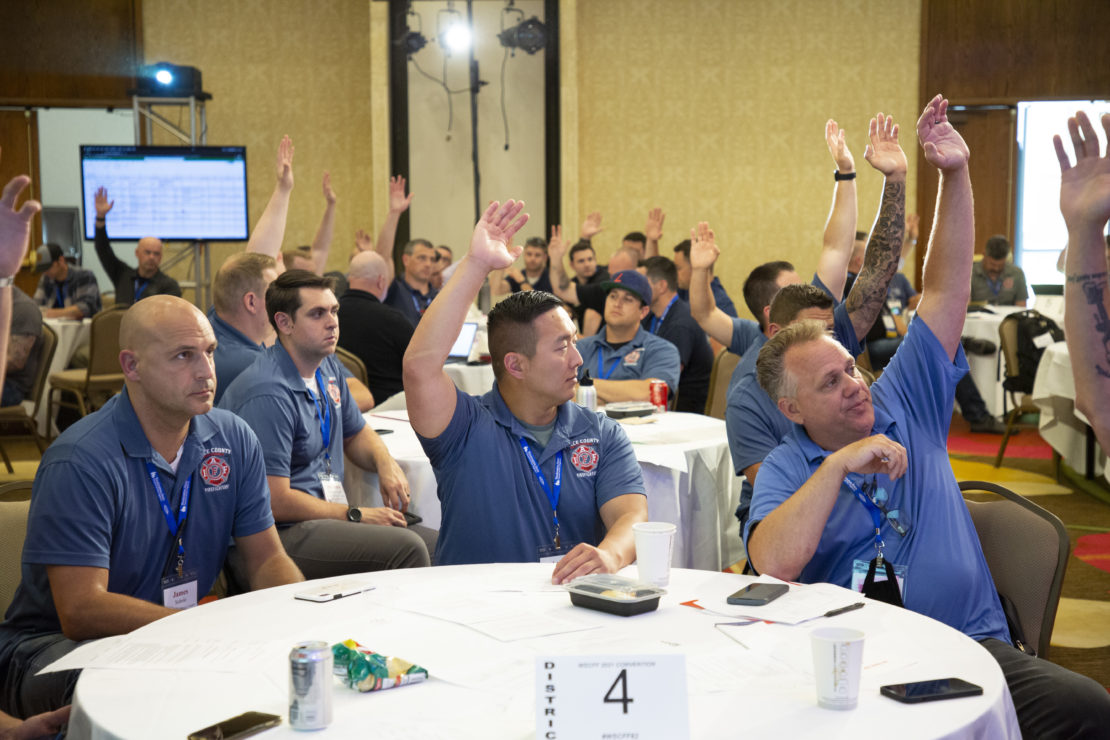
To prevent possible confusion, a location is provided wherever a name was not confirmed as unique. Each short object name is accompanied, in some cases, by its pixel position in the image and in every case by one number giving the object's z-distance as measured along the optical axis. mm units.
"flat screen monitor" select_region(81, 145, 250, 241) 8859
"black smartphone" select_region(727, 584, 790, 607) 2033
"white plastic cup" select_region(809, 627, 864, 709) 1533
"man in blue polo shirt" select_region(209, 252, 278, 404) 3930
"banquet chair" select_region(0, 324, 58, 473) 6551
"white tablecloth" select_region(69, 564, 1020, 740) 1516
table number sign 1409
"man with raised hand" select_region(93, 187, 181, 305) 8688
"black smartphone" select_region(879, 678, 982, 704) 1565
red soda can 4793
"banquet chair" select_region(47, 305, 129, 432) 7168
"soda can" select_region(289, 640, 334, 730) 1477
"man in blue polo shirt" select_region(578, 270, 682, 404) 5125
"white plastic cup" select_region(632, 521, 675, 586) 2121
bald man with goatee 2328
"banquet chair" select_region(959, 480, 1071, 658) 2318
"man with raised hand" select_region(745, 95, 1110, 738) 2236
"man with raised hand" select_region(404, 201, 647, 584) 2646
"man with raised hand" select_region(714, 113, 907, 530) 3193
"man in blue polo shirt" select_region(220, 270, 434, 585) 3354
